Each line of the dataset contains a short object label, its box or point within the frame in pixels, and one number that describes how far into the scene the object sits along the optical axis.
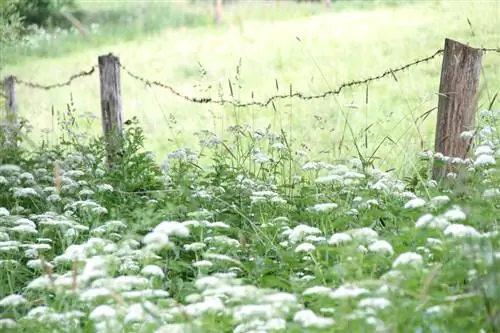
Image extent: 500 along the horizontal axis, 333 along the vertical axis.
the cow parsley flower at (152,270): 6.65
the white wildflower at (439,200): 7.75
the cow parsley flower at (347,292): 5.66
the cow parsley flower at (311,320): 5.45
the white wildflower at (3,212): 9.58
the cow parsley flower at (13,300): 6.57
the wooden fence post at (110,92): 16.02
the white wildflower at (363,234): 6.42
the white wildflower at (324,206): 7.92
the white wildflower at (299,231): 7.15
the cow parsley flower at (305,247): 7.03
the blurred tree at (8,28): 18.42
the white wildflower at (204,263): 6.86
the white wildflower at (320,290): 6.16
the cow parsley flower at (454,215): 6.37
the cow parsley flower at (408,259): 6.21
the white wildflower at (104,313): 5.87
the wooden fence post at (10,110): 15.50
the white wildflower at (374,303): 5.52
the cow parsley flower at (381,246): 6.43
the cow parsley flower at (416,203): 7.31
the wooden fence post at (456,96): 12.20
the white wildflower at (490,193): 7.53
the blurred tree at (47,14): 39.84
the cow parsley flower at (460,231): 6.27
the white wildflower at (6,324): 6.49
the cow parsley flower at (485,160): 8.59
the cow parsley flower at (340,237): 6.51
